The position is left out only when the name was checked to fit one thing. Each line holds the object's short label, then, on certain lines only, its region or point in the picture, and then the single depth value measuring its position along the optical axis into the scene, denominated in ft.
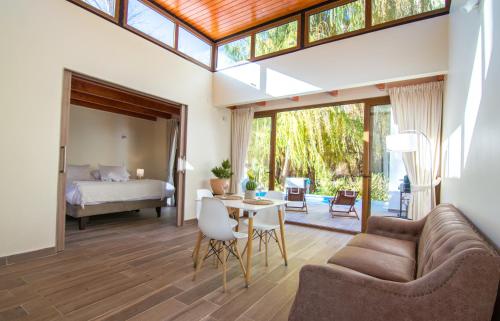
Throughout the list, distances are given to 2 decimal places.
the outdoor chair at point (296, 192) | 21.68
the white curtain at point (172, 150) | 24.59
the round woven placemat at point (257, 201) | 9.28
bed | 14.74
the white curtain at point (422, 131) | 12.26
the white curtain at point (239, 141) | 19.30
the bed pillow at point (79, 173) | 19.46
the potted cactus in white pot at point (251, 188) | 10.32
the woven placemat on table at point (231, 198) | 10.43
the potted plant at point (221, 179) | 17.60
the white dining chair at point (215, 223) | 7.80
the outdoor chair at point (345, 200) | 20.06
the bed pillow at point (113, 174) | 19.90
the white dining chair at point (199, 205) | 9.48
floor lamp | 10.64
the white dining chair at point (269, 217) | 10.47
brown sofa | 3.49
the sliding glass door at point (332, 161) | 14.30
